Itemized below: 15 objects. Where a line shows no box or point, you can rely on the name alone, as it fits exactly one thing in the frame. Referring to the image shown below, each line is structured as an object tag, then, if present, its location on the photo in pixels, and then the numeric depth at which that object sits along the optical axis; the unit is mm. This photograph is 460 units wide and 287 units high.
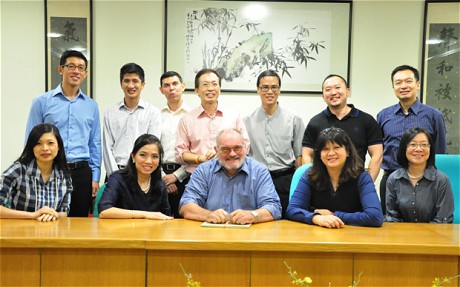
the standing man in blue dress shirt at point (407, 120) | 3156
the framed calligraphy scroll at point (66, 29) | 3867
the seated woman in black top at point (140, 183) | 2492
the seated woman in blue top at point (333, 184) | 2326
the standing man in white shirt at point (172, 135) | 3092
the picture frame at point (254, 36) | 3877
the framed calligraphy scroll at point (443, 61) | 3895
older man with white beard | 2443
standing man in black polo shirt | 3021
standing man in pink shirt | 3061
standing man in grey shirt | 3203
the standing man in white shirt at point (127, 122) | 3104
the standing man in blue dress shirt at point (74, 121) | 2973
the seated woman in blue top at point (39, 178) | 2412
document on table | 2141
